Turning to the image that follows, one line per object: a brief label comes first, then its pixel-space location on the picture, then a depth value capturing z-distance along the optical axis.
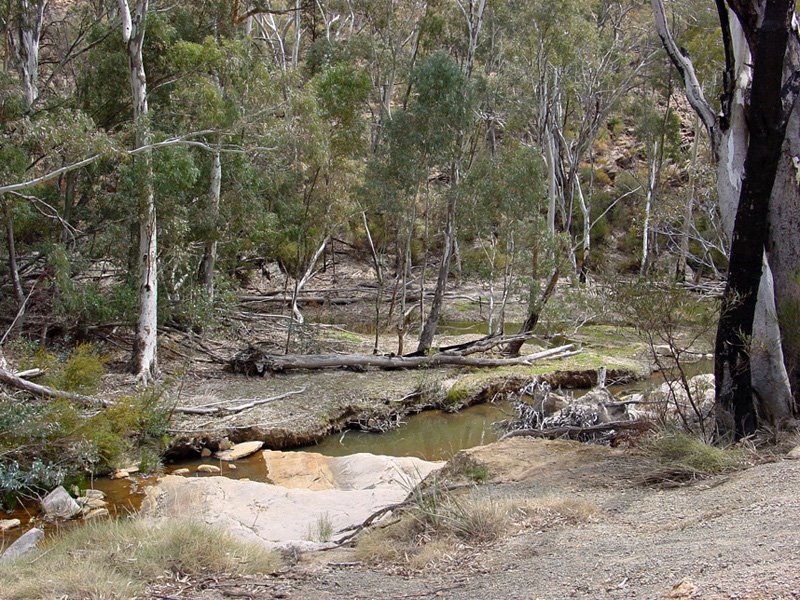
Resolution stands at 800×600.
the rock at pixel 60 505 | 8.98
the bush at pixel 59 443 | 9.34
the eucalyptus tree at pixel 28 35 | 17.08
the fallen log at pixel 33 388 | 10.20
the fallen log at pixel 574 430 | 8.30
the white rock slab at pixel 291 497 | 7.90
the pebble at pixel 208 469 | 11.01
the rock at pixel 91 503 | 9.35
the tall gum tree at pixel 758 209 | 6.94
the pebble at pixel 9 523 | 8.62
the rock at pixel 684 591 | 3.75
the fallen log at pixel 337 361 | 15.27
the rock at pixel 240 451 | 11.50
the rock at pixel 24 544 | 6.41
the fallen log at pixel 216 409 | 12.17
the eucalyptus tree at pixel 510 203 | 18.42
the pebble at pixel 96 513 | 8.97
